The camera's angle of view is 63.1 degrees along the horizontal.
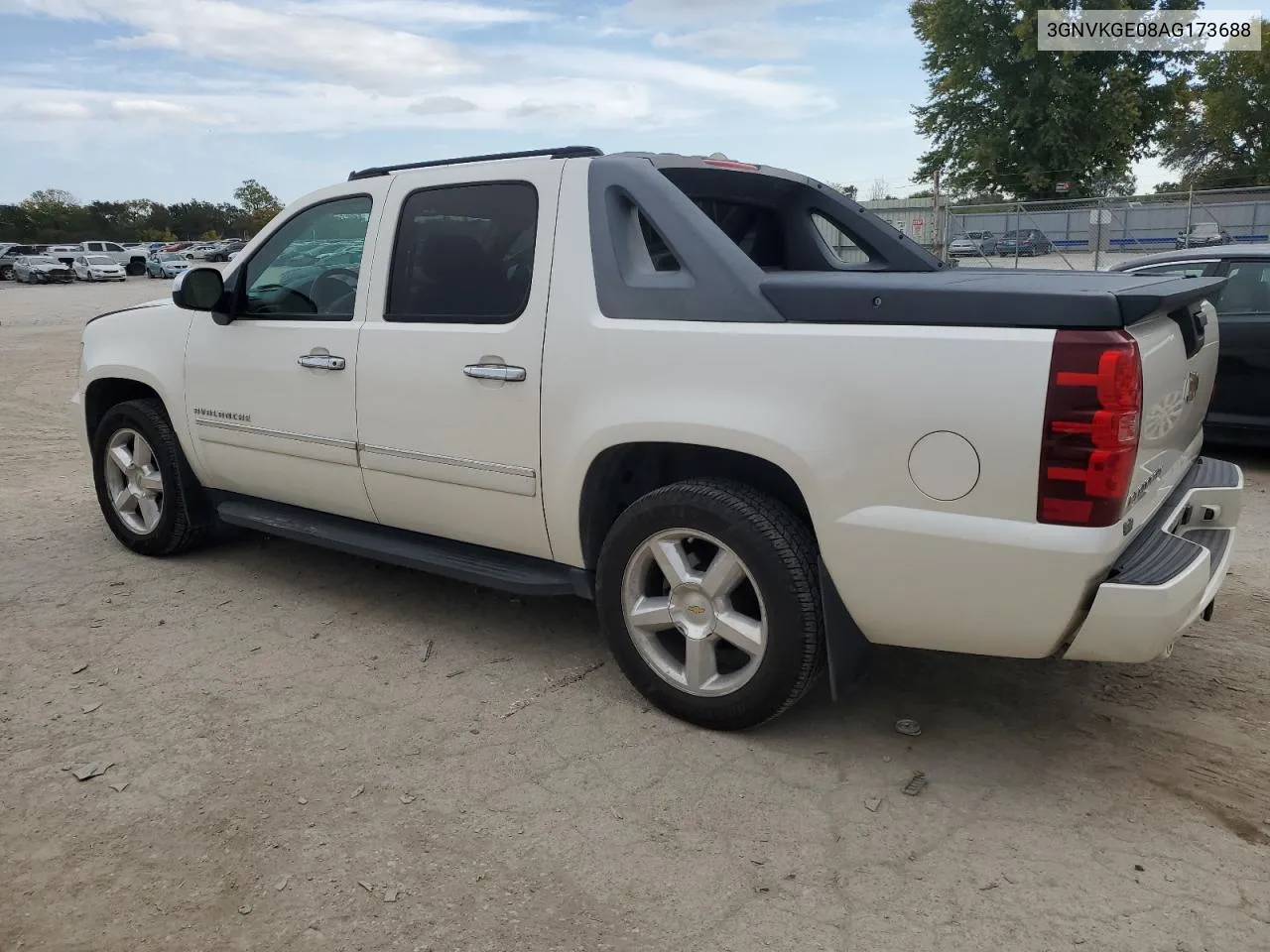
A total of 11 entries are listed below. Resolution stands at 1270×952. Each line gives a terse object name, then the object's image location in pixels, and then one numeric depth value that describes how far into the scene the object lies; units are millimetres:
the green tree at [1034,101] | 39156
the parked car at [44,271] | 44250
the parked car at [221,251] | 43119
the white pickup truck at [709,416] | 2703
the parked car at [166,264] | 46438
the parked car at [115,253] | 46656
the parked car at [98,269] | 43688
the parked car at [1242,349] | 6938
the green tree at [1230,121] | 44719
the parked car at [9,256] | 48531
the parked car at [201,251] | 49994
